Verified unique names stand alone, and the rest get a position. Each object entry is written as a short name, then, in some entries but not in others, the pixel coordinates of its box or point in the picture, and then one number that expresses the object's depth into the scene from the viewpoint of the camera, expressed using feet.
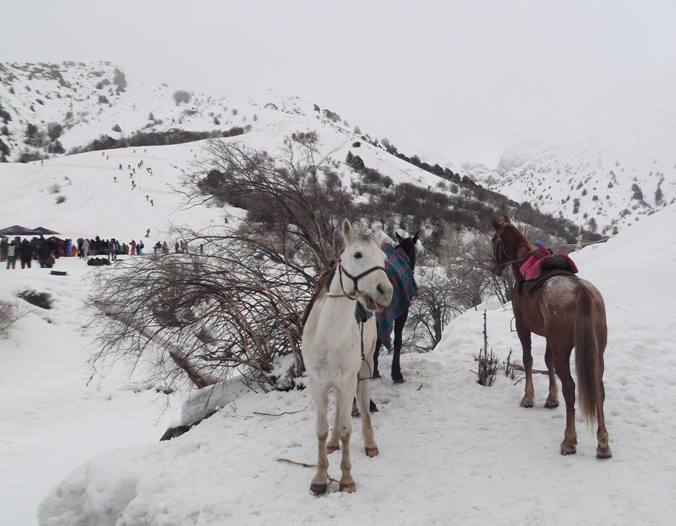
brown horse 12.66
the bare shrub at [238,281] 22.13
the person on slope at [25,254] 72.38
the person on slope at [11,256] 69.97
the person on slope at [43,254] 74.74
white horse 10.80
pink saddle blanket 15.58
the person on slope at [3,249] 78.38
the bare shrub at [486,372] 19.44
